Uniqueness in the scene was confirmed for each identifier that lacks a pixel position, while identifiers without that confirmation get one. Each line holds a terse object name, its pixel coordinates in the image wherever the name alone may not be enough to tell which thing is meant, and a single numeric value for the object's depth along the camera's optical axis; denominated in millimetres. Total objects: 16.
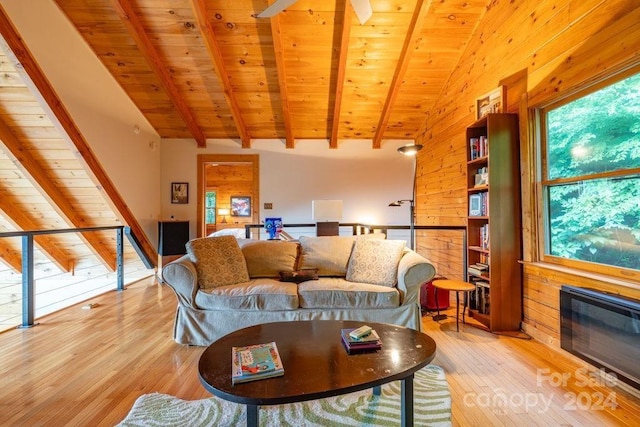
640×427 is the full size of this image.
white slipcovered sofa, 2355
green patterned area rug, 1464
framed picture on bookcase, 2811
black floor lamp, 3076
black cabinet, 4727
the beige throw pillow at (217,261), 2500
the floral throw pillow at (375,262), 2562
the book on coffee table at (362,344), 1395
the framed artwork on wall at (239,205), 7809
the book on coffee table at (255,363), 1153
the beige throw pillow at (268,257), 2844
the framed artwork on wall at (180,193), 5387
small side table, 2602
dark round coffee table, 1080
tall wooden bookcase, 2650
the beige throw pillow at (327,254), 2859
